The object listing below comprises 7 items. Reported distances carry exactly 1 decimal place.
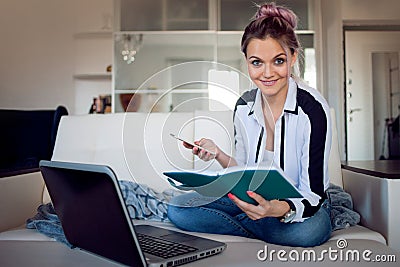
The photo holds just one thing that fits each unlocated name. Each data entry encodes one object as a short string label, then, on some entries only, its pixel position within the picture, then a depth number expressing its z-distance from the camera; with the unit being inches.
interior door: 166.4
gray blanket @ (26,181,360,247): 51.3
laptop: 29.2
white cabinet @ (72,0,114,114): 158.4
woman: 40.8
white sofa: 54.9
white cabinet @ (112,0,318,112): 151.5
